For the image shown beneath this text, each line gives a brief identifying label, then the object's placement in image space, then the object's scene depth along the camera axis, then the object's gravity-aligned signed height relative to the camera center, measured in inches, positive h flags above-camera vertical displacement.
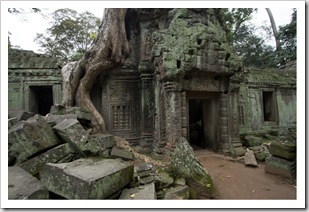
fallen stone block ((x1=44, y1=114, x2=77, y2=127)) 165.6 -11.6
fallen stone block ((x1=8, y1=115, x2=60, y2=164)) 128.4 -23.7
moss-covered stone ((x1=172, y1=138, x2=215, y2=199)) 129.1 -49.0
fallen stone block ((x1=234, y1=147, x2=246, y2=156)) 225.9 -57.1
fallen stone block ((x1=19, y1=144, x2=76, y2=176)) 124.8 -36.4
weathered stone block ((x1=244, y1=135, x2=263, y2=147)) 285.7 -56.8
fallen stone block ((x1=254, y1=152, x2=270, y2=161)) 217.9 -60.5
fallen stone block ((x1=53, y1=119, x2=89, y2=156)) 140.7 -21.6
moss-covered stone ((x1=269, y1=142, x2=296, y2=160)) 159.5 -40.9
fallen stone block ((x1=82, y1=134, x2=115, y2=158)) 141.0 -32.3
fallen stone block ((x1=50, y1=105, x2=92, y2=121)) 204.8 -6.0
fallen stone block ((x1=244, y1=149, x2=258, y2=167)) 192.9 -58.2
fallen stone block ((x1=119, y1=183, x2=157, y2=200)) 104.0 -50.7
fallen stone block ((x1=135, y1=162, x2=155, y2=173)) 135.7 -45.5
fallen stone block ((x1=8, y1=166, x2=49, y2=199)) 91.0 -41.2
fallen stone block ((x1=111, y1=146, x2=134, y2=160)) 185.1 -49.7
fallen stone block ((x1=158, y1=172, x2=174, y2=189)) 127.5 -52.4
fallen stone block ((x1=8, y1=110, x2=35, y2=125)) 196.6 -9.3
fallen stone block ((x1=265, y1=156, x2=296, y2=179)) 157.1 -55.1
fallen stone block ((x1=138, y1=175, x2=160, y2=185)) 124.5 -50.0
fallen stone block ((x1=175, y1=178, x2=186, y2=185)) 129.7 -53.6
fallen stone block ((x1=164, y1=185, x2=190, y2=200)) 114.7 -55.0
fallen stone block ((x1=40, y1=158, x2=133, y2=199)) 92.6 -38.9
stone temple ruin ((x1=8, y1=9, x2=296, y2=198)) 211.6 +24.2
